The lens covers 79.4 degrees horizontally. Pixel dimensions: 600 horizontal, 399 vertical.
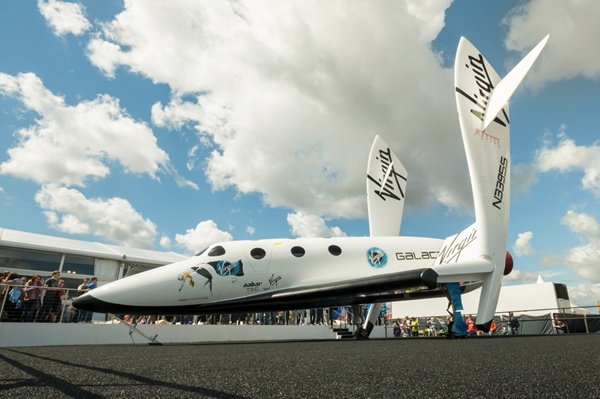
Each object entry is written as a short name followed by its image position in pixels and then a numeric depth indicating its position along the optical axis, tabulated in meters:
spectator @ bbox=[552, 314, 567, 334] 16.54
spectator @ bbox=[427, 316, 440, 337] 19.89
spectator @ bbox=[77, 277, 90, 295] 9.88
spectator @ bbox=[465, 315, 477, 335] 16.03
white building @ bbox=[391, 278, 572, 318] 22.58
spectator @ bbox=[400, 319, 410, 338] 19.92
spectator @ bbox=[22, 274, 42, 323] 9.47
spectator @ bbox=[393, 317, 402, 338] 18.77
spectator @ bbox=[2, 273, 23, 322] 9.22
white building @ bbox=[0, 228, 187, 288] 18.23
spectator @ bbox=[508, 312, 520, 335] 16.36
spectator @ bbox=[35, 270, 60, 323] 9.79
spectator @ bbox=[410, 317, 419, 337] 18.47
